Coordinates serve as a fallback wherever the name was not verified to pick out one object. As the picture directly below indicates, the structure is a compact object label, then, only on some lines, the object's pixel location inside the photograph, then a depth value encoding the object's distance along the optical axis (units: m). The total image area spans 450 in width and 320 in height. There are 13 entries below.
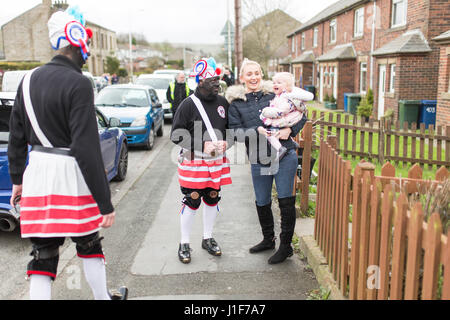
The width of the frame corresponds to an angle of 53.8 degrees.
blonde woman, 4.09
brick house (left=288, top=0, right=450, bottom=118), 15.43
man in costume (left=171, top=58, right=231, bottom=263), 4.18
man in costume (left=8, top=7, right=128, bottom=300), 2.70
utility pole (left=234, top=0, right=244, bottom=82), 19.07
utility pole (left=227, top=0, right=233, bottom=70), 31.35
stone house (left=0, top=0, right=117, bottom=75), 47.03
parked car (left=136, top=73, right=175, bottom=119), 18.59
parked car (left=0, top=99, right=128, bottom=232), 4.78
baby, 4.02
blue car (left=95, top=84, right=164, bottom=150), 11.02
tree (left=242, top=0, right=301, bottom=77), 43.03
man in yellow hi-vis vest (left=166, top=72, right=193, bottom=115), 10.18
